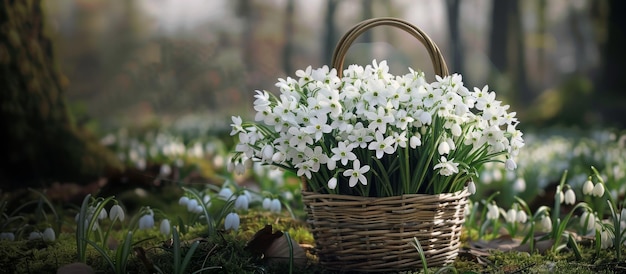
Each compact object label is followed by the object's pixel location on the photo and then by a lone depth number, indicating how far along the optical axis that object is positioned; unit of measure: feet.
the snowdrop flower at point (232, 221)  7.04
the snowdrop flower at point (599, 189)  7.01
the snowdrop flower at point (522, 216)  7.76
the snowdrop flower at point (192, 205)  7.76
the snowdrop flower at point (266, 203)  7.80
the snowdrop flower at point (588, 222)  7.73
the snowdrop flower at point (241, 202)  7.36
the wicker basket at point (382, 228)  6.30
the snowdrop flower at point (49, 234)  7.46
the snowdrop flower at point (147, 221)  7.07
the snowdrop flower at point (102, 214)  6.61
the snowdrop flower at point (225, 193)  8.20
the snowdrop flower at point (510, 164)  6.26
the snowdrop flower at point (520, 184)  9.59
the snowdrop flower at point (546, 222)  7.69
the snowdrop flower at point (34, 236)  7.70
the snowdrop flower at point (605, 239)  7.39
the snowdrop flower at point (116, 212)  6.65
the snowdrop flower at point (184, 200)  7.75
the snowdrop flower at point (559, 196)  7.93
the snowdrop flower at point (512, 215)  7.79
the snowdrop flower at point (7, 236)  7.50
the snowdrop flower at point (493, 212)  8.09
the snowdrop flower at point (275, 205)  7.76
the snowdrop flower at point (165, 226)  7.38
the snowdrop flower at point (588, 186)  7.16
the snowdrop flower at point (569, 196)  7.63
